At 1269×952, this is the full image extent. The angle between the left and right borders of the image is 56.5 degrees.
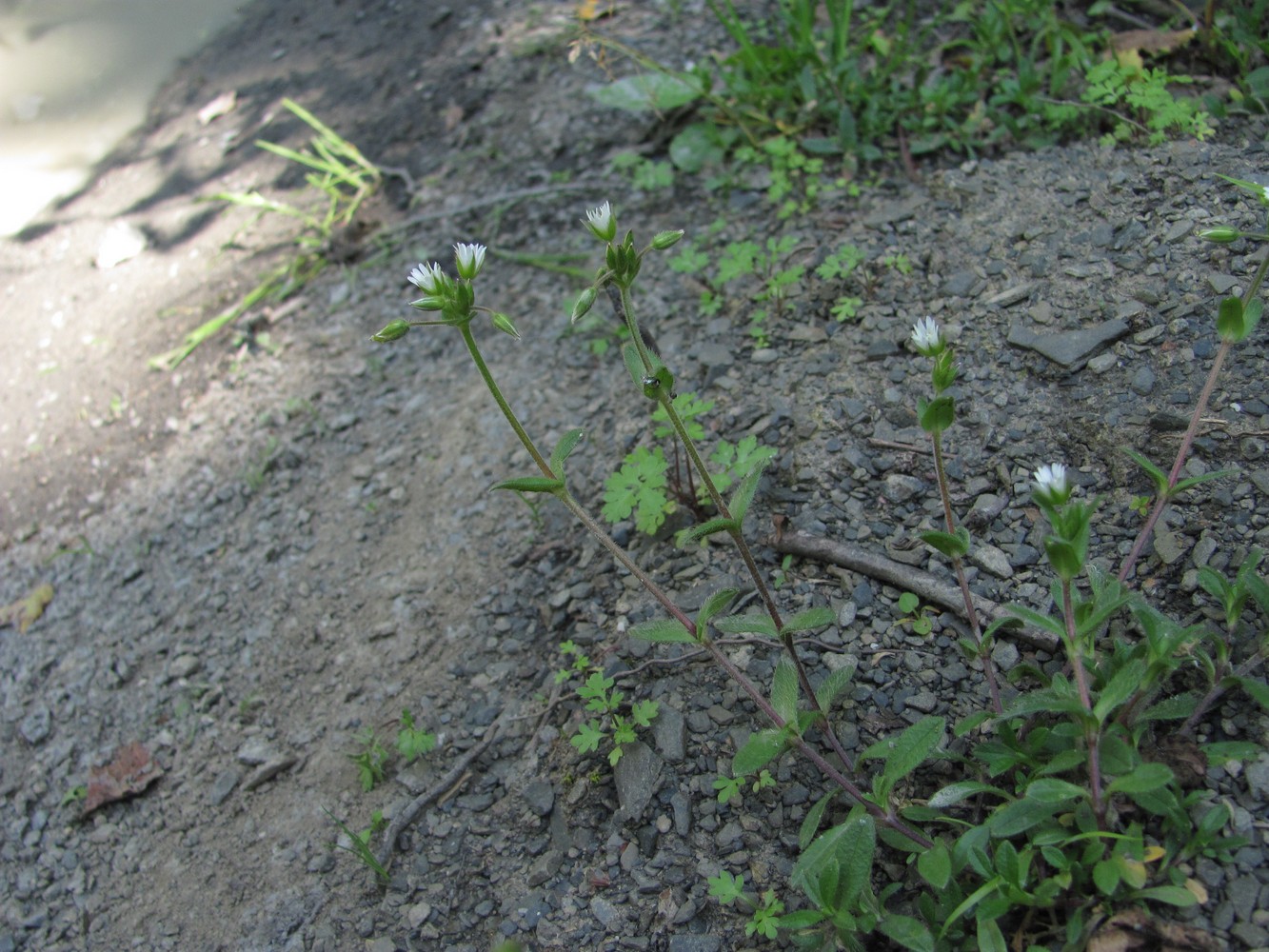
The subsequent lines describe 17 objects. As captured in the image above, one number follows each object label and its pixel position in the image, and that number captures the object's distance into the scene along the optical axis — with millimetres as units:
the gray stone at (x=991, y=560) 373
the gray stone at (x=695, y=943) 331
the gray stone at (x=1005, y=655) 355
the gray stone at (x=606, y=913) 344
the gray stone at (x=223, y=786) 430
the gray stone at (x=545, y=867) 362
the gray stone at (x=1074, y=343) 411
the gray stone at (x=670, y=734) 370
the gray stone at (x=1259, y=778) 302
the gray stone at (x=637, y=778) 366
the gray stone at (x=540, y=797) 380
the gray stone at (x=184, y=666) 477
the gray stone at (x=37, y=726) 482
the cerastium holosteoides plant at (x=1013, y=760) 294
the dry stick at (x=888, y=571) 357
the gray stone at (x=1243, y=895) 287
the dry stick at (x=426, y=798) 384
